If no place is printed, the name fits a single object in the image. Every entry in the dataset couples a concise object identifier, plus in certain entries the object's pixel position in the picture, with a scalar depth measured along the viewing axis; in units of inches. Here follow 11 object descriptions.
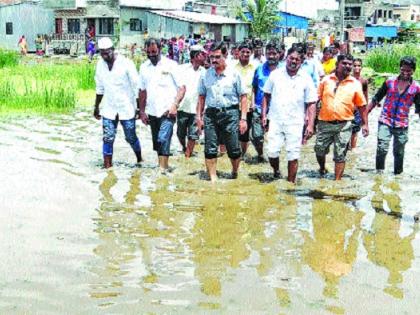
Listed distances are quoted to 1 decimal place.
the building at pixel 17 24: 1628.9
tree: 1879.9
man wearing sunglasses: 288.0
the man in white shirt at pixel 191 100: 349.4
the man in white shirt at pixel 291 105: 286.7
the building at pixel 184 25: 1727.4
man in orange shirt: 300.2
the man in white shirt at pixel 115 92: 311.4
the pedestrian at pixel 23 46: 1510.6
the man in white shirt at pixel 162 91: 307.6
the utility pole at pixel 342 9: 1323.8
